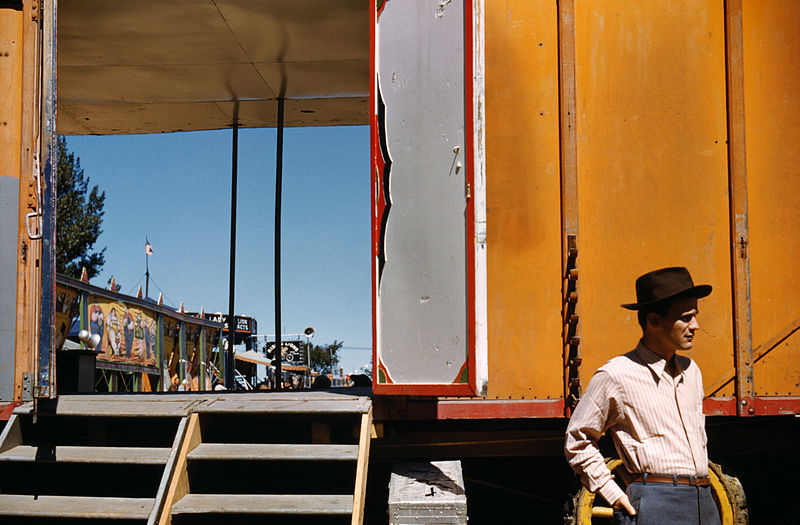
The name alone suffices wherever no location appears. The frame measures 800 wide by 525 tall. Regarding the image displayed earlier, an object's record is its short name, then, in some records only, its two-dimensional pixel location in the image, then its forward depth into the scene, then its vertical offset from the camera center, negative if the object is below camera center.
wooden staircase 4.05 -1.00
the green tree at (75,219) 35.28 +3.43
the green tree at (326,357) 96.69 -8.99
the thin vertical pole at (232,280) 8.27 +0.09
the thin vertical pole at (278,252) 8.15 +0.39
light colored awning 6.49 +2.34
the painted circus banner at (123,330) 14.67 -0.87
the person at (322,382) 10.05 -1.30
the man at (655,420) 2.61 -0.49
